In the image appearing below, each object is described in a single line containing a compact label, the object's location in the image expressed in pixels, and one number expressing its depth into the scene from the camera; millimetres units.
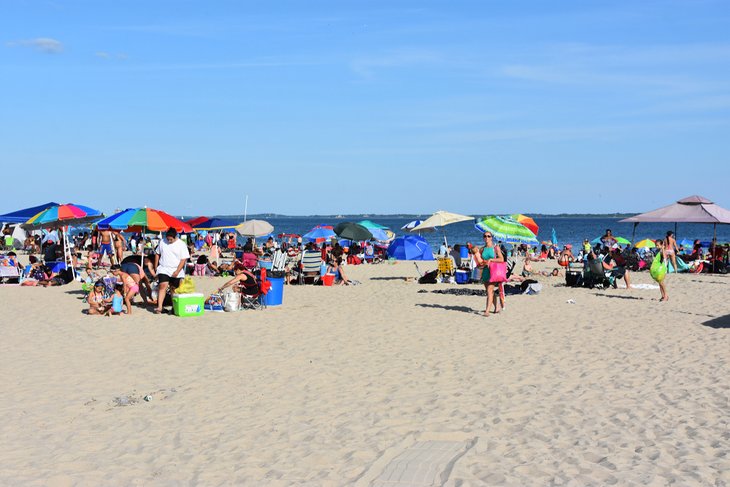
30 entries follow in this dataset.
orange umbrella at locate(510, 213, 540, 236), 18062
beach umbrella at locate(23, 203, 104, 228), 15352
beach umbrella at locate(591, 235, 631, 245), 28761
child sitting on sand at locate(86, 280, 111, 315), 11641
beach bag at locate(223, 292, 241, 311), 11961
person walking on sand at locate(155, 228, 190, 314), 11391
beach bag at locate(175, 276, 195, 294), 11573
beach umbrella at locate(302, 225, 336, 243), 27141
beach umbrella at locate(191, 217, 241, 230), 26422
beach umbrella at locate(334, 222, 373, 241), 19719
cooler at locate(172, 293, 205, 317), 11320
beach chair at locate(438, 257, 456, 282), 16750
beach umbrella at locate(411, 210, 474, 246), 17283
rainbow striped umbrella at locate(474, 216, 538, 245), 14578
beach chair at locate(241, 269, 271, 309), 12297
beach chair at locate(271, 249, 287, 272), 16953
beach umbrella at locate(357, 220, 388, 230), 26156
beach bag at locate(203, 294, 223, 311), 12070
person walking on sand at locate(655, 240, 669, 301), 12641
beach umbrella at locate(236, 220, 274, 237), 24219
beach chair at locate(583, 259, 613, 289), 15195
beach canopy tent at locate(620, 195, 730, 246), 17547
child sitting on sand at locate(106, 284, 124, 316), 11469
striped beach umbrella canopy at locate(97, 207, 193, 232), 12965
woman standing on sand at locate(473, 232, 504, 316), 11375
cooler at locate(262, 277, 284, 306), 12664
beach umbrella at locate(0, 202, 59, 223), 17047
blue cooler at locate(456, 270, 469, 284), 15953
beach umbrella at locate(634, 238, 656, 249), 25984
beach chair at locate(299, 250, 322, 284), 17031
